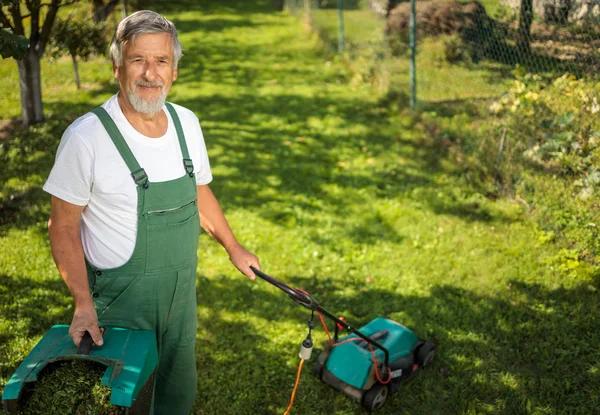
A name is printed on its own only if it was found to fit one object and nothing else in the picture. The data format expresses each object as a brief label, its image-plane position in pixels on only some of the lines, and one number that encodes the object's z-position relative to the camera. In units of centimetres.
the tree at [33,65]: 720
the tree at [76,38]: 878
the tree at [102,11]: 1262
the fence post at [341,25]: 1144
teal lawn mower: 372
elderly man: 241
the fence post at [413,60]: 770
